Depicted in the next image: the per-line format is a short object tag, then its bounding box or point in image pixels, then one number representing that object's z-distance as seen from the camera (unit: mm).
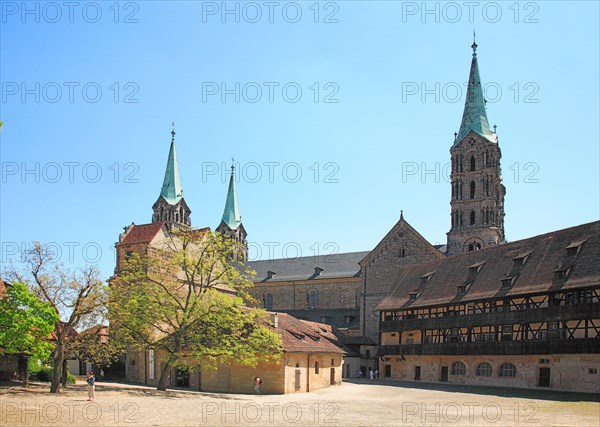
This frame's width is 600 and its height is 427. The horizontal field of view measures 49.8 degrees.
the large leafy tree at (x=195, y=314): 38750
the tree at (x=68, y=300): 36250
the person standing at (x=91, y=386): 31842
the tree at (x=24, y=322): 34688
